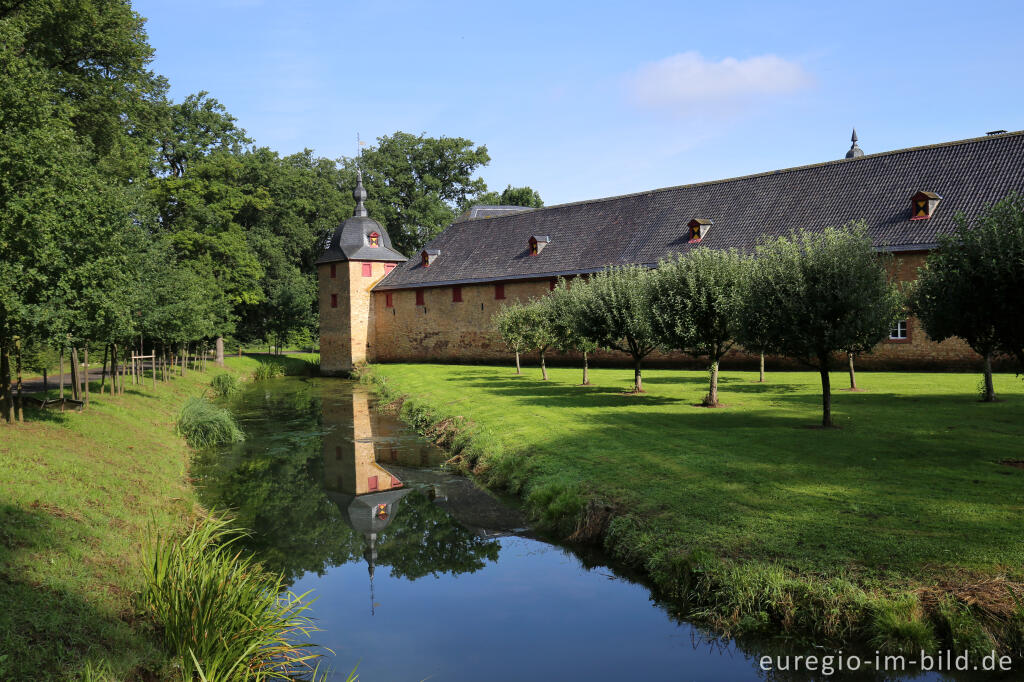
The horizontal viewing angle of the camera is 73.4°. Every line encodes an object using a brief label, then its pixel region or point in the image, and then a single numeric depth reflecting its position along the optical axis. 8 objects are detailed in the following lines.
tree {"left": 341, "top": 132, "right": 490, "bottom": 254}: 56.12
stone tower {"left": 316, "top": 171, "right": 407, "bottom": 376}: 38.19
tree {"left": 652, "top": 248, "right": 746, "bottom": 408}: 15.01
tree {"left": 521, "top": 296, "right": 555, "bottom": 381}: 22.14
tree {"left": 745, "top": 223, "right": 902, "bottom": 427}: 12.04
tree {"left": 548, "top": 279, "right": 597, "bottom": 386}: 18.81
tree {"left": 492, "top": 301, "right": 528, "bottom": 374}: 23.69
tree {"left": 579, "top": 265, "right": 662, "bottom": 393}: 17.23
